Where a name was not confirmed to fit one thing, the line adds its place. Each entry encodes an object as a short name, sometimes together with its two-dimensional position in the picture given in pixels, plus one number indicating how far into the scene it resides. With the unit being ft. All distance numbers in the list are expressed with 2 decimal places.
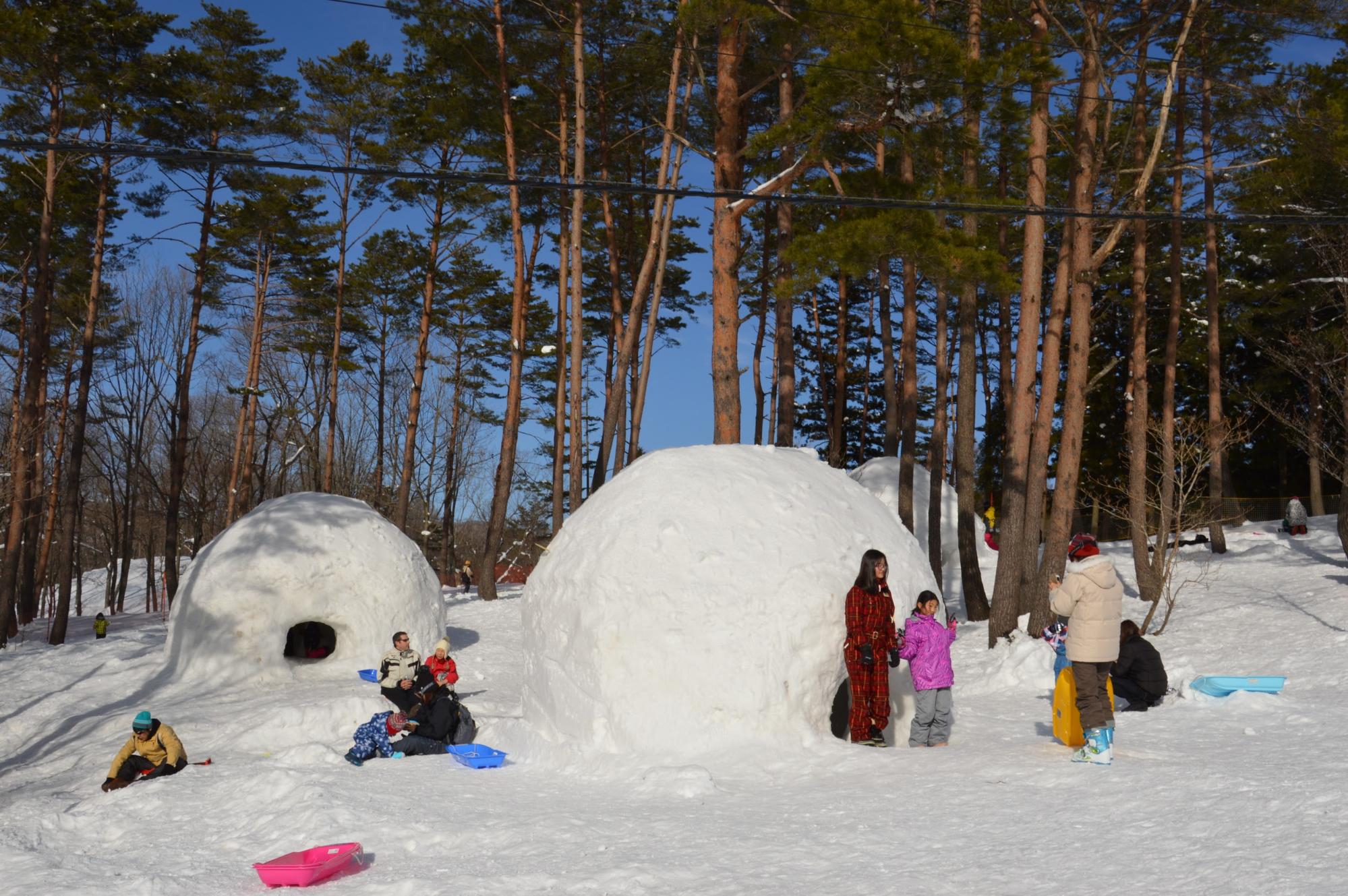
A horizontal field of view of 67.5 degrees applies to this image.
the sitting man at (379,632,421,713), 33.01
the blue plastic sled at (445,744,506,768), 27.63
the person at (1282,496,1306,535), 77.61
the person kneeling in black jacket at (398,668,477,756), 31.09
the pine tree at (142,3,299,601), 71.00
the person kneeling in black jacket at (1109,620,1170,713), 31.42
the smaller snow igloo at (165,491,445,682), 45.91
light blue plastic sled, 31.83
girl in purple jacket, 26.04
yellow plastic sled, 23.65
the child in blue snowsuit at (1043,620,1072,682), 32.51
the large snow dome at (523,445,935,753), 25.31
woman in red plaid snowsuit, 25.27
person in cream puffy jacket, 22.07
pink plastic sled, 17.16
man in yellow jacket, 30.07
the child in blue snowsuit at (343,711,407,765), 29.78
